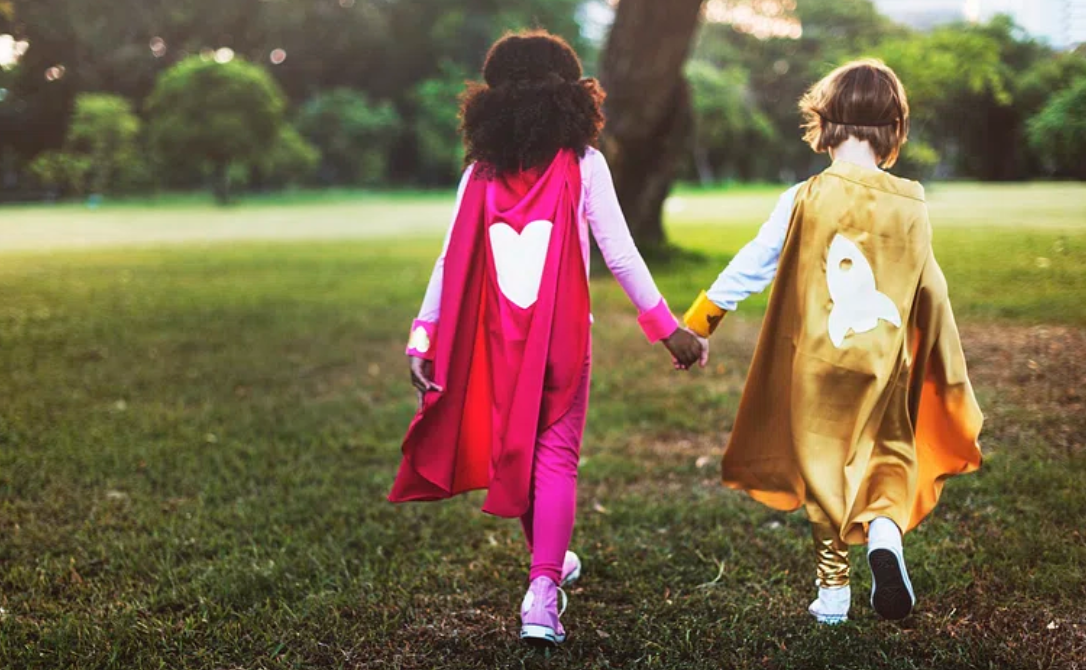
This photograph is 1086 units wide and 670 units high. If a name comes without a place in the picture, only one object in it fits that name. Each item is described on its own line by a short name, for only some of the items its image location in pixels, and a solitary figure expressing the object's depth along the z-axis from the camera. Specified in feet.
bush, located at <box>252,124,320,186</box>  113.91
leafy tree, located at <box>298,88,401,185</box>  132.57
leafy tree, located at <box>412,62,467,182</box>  143.74
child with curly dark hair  10.63
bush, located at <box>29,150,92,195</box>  69.67
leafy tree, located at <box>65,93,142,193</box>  89.10
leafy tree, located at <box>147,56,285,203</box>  98.58
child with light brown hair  10.12
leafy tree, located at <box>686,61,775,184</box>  122.83
